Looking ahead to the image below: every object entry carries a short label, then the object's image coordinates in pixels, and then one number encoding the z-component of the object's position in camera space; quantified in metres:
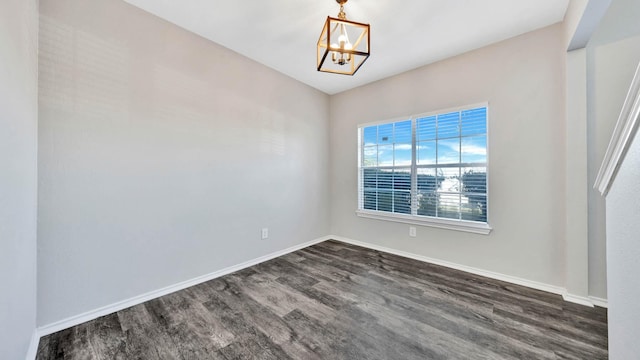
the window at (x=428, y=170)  2.71
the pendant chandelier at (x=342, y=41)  1.55
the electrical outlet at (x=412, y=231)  3.16
